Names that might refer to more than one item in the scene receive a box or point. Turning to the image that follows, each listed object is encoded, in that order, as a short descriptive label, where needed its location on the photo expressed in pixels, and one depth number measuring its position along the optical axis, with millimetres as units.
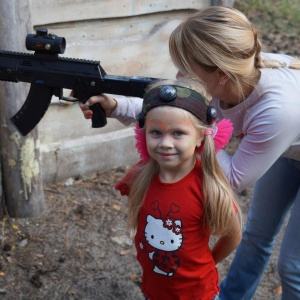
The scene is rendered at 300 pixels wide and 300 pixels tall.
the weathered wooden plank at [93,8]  3822
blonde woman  2230
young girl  2133
